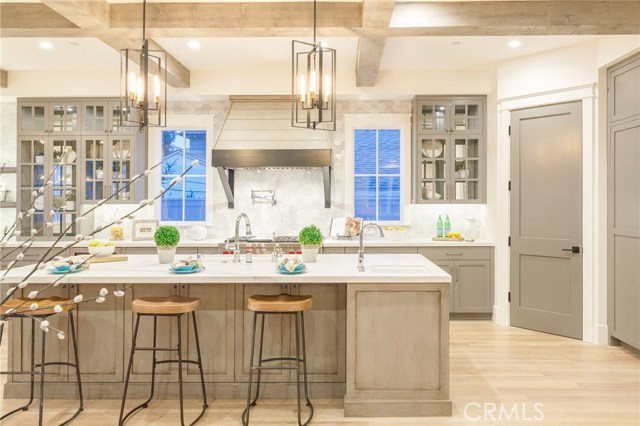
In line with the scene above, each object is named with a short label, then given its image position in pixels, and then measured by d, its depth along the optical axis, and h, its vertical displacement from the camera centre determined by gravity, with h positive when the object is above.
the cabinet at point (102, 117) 5.86 +1.26
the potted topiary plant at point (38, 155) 5.89 +0.79
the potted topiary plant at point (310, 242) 3.57 -0.18
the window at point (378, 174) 6.25 +0.60
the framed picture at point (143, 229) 5.68 -0.14
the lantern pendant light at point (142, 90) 2.92 +0.83
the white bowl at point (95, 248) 3.51 -0.23
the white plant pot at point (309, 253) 3.60 -0.27
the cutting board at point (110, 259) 3.60 -0.32
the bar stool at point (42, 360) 2.85 -0.94
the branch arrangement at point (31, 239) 0.96 -0.05
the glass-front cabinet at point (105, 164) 5.86 +0.68
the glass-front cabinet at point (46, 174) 5.87 +0.55
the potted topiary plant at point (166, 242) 3.50 -0.18
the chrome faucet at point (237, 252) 3.54 -0.26
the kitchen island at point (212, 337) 3.31 -0.85
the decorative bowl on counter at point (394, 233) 5.86 -0.18
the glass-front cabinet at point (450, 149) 5.75 +0.87
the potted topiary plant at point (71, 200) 5.93 +0.22
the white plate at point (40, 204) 5.92 +0.17
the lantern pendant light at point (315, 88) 2.69 +0.78
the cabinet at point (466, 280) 5.57 -0.72
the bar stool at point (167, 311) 2.90 -0.59
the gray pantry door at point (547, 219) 4.85 +0.01
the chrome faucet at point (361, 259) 3.29 -0.29
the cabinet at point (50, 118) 5.88 +1.25
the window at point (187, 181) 6.33 +0.50
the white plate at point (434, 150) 5.82 +0.86
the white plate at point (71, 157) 5.85 +0.76
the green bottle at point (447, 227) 6.03 -0.10
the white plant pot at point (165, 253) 3.54 -0.27
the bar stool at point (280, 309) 2.93 -0.57
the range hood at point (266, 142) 5.40 +0.90
